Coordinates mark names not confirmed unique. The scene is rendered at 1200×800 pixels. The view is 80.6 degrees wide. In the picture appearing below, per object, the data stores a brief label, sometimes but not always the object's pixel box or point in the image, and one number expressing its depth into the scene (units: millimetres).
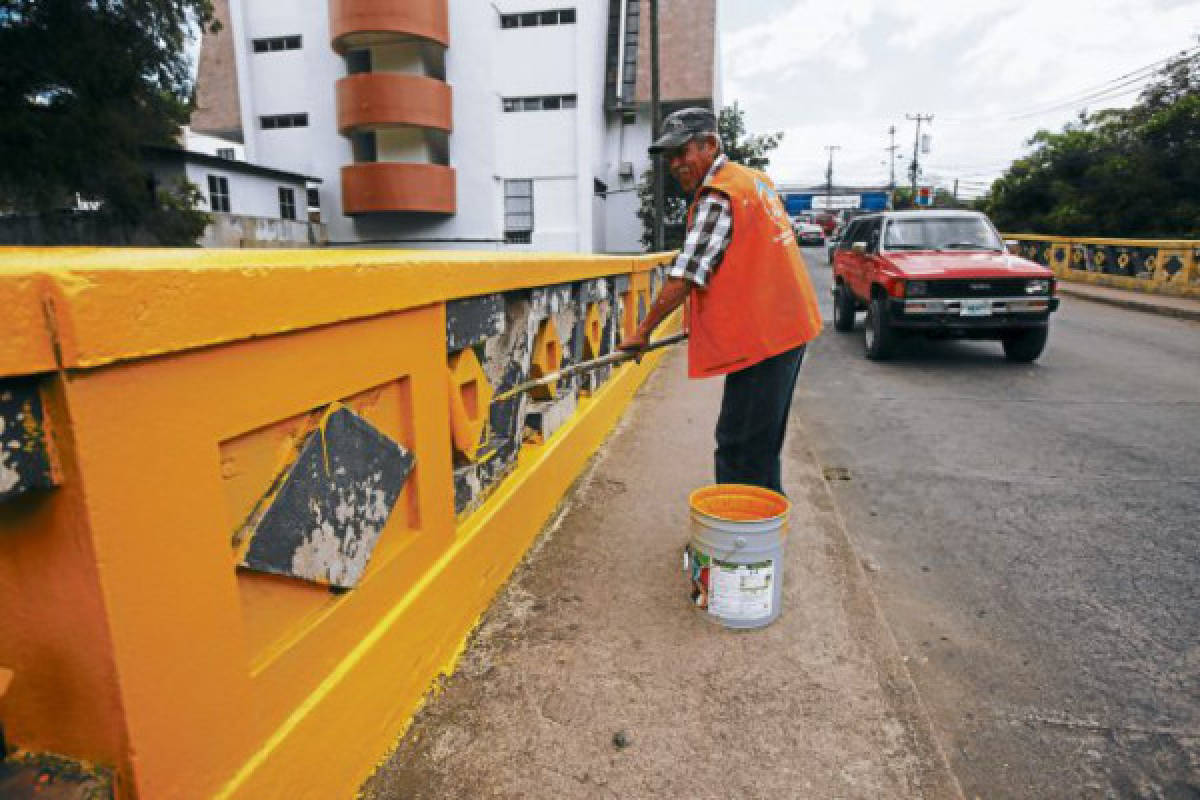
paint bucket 2547
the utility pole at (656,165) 18703
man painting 2846
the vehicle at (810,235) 42312
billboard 63062
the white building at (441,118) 24625
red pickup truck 7609
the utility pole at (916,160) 57797
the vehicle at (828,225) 48875
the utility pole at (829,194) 77938
